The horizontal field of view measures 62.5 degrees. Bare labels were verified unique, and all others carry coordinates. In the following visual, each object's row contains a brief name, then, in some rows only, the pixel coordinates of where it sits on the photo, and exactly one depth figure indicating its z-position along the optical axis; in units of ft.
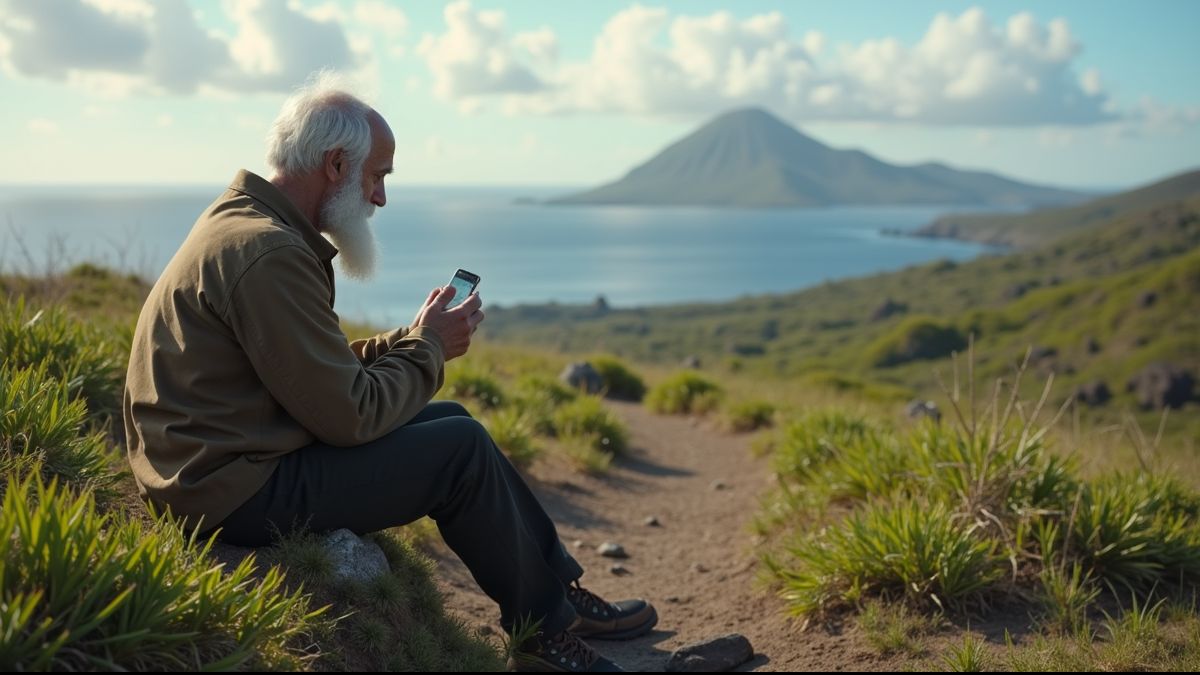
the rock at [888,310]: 329.72
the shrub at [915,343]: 232.12
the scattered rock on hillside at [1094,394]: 179.42
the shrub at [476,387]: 29.17
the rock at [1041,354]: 216.70
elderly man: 10.09
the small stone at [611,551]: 20.83
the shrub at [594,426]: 29.84
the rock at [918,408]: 38.91
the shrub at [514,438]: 24.29
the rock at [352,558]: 11.89
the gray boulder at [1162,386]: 175.52
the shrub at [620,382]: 44.37
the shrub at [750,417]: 35.68
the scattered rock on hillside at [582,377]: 41.75
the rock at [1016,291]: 329.72
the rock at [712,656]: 13.71
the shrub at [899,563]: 15.34
